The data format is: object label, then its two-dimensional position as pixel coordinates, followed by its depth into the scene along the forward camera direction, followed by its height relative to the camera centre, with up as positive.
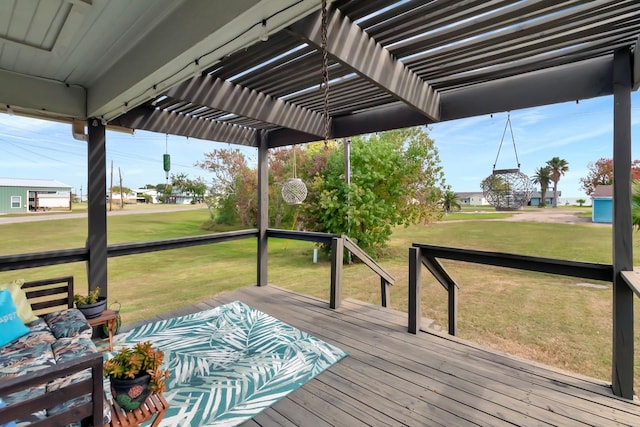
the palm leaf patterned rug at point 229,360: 1.92 -1.29
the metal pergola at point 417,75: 1.68 +1.11
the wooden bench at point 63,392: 1.12 -0.76
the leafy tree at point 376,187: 6.87 +0.54
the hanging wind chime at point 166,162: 3.37 +0.58
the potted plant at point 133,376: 1.49 -0.87
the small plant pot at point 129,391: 1.48 -0.93
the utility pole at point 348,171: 6.39 +0.89
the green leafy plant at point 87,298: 2.71 -0.82
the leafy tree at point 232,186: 7.50 +0.65
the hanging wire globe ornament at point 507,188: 2.71 +0.19
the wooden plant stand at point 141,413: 1.48 -1.06
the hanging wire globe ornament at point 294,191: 3.40 +0.23
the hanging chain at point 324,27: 1.24 +0.79
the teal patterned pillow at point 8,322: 2.05 -0.80
